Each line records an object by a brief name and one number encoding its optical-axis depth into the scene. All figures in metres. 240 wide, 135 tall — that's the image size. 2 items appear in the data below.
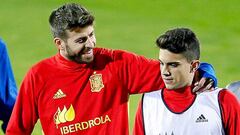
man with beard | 10.20
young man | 9.35
